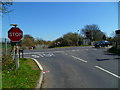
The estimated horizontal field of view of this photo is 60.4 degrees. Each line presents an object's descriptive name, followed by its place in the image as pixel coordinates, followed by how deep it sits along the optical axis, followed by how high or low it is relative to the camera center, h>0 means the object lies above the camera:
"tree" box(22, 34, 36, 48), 37.21 +0.27
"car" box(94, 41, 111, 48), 25.21 -0.22
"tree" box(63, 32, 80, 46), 44.04 +1.88
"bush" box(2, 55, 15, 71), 5.75 -1.13
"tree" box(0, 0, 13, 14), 5.94 +2.35
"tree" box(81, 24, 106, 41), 50.56 +5.04
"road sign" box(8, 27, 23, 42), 6.06 +0.58
